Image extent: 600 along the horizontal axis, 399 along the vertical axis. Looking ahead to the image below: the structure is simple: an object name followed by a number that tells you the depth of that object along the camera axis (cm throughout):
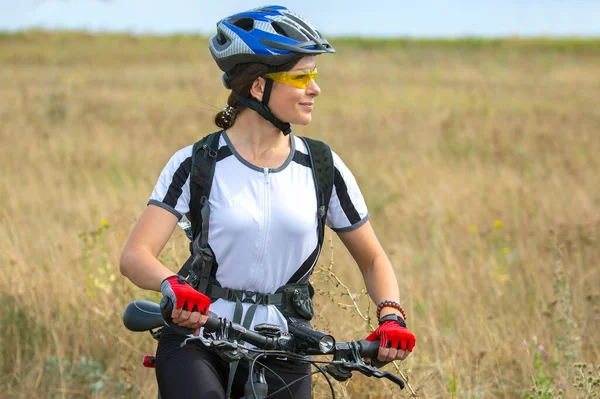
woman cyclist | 641
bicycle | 565
